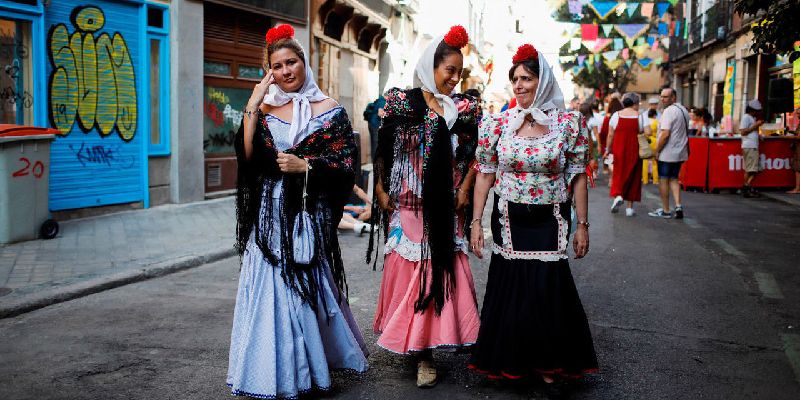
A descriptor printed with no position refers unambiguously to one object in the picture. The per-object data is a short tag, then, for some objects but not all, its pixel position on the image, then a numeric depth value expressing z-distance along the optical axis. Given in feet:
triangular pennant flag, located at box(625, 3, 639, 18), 86.15
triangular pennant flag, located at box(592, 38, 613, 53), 109.81
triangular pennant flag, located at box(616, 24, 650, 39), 87.51
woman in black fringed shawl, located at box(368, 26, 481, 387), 14.12
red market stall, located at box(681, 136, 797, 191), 54.24
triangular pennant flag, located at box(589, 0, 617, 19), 82.69
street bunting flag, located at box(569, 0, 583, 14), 93.71
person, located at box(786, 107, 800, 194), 51.98
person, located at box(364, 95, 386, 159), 47.28
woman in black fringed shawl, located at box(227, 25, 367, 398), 12.69
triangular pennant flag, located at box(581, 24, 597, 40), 99.40
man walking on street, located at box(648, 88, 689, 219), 38.17
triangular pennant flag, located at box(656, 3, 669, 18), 83.10
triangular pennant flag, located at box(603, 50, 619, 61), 111.45
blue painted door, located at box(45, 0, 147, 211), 33.06
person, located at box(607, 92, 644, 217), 39.45
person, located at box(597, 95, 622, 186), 53.88
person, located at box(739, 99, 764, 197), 52.11
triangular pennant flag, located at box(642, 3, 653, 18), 88.79
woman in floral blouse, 13.37
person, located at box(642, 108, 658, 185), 57.85
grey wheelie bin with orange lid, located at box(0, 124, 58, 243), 26.35
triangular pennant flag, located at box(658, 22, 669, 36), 97.55
